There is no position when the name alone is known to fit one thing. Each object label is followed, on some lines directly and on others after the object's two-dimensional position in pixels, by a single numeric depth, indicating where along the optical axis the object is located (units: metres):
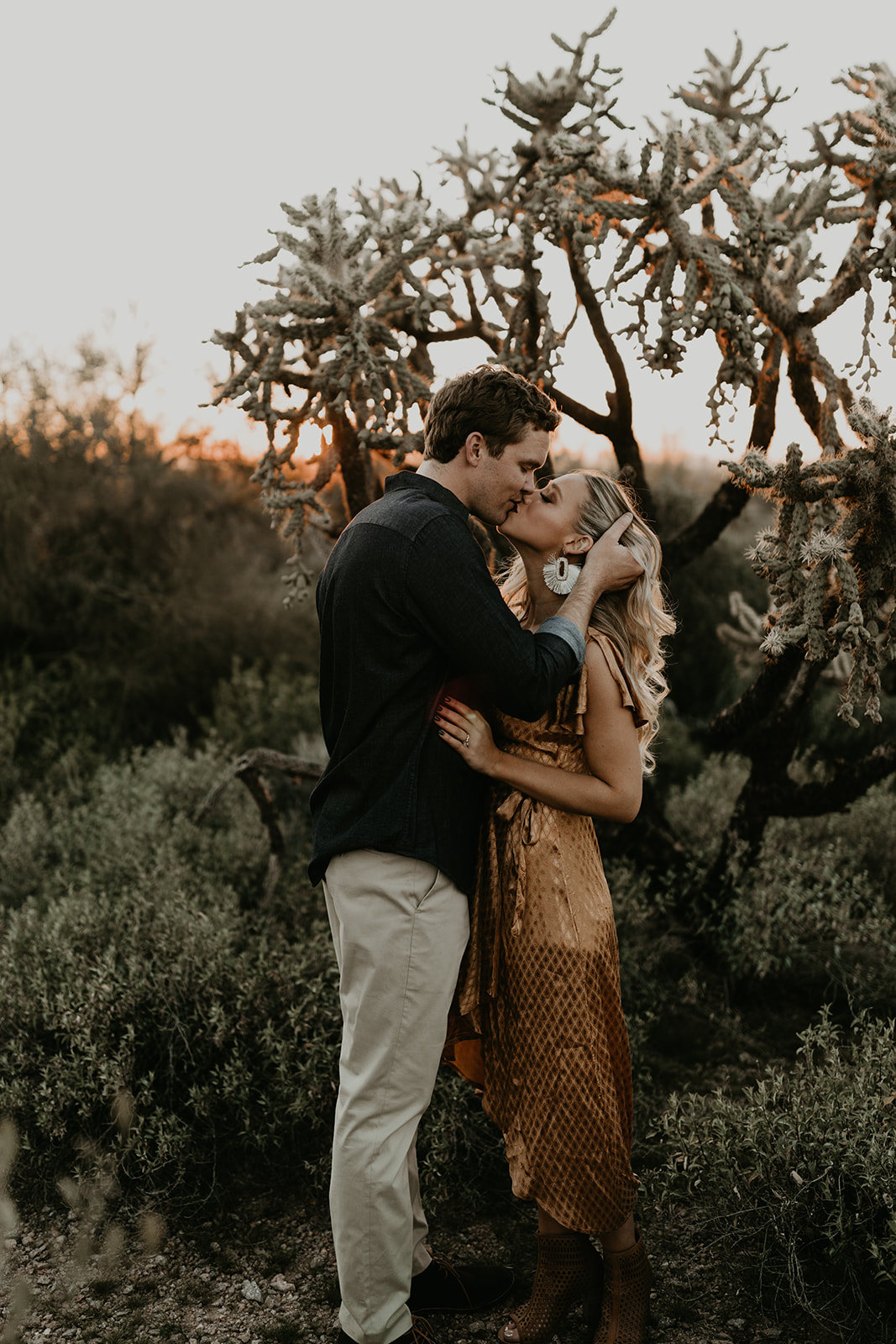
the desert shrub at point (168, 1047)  3.33
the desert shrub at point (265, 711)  7.44
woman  2.40
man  2.20
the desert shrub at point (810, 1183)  2.56
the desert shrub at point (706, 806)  5.46
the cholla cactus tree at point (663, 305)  3.15
